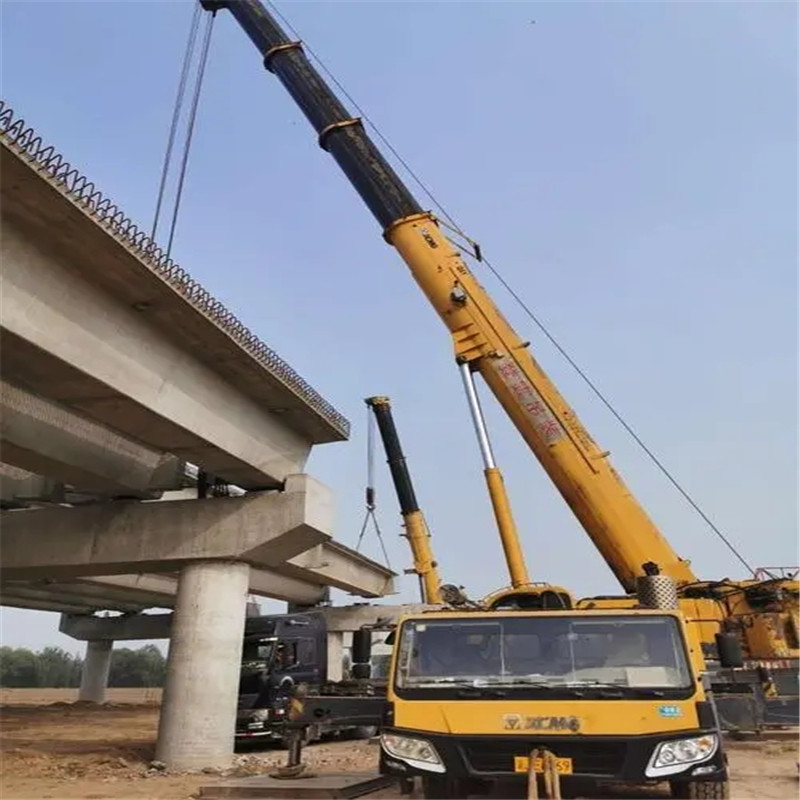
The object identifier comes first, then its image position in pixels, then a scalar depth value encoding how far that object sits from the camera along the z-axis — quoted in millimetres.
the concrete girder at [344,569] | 24312
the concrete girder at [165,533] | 14227
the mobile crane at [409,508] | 24219
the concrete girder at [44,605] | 32812
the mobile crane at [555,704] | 6262
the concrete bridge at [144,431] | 9438
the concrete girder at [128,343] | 9125
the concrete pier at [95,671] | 41156
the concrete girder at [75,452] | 12156
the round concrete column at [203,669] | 12883
